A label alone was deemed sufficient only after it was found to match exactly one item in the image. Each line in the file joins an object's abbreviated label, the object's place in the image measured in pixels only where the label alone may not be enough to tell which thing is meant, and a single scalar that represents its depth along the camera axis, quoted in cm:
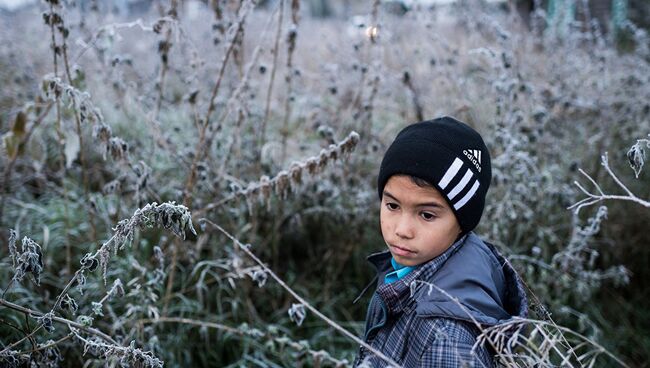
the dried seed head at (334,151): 233
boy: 168
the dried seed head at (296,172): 238
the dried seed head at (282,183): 238
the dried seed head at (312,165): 236
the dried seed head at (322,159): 235
